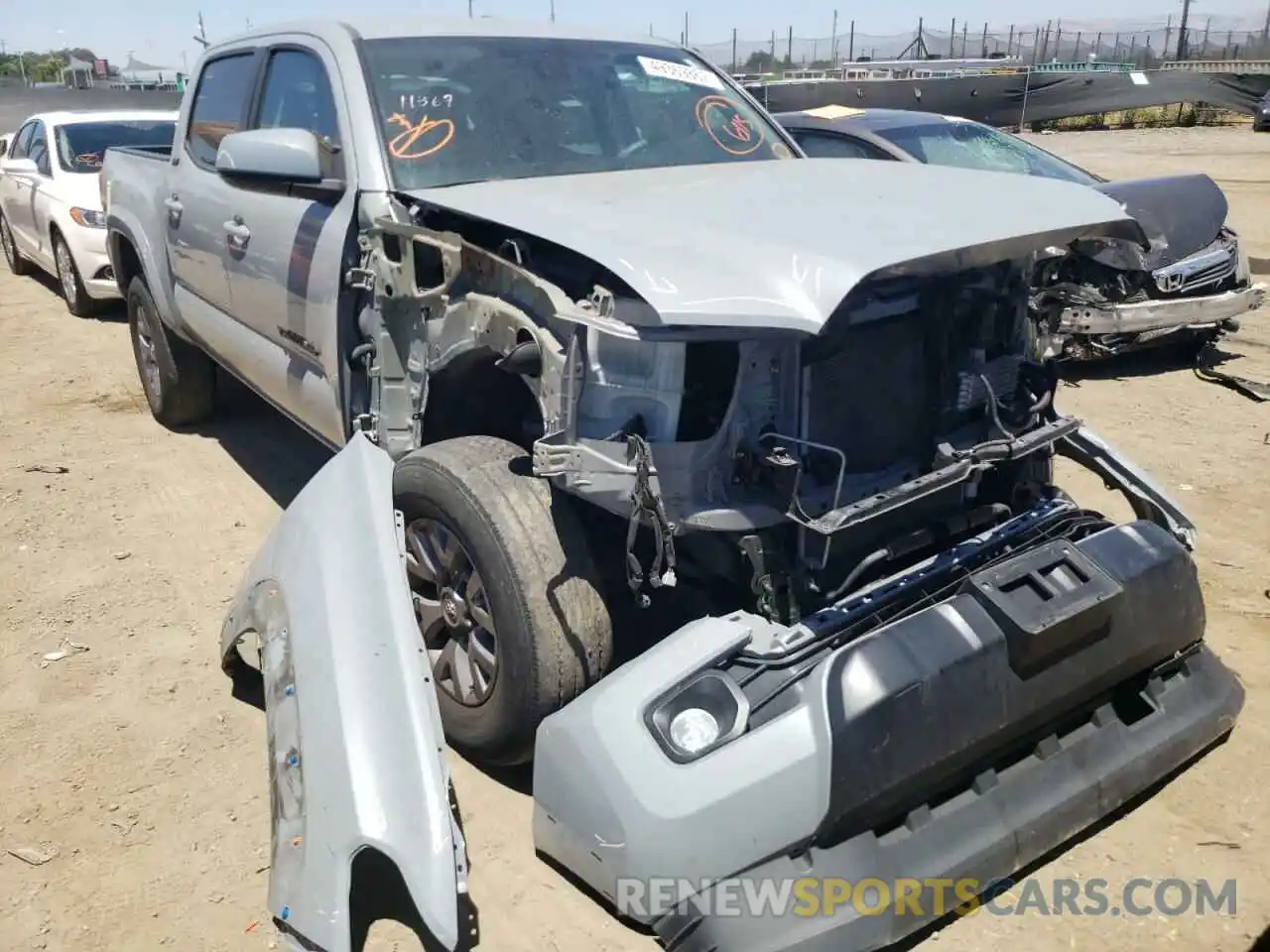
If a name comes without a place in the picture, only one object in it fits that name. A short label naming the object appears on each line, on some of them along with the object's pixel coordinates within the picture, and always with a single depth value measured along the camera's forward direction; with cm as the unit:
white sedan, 858
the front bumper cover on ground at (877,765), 224
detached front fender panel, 230
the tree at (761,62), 6094
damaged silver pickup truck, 228
